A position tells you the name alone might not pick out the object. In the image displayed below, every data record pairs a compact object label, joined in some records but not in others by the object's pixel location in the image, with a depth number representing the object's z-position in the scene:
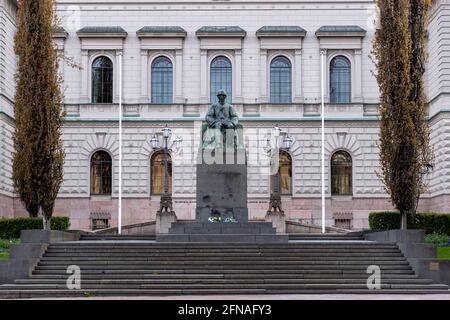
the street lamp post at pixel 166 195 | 39.02
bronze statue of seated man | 31.88
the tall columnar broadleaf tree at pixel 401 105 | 31.83
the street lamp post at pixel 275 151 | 40.25
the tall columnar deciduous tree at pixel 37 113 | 32.41
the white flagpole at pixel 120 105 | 44.11
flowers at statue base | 31.02
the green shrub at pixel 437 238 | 34.09
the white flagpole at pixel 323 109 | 40.55
